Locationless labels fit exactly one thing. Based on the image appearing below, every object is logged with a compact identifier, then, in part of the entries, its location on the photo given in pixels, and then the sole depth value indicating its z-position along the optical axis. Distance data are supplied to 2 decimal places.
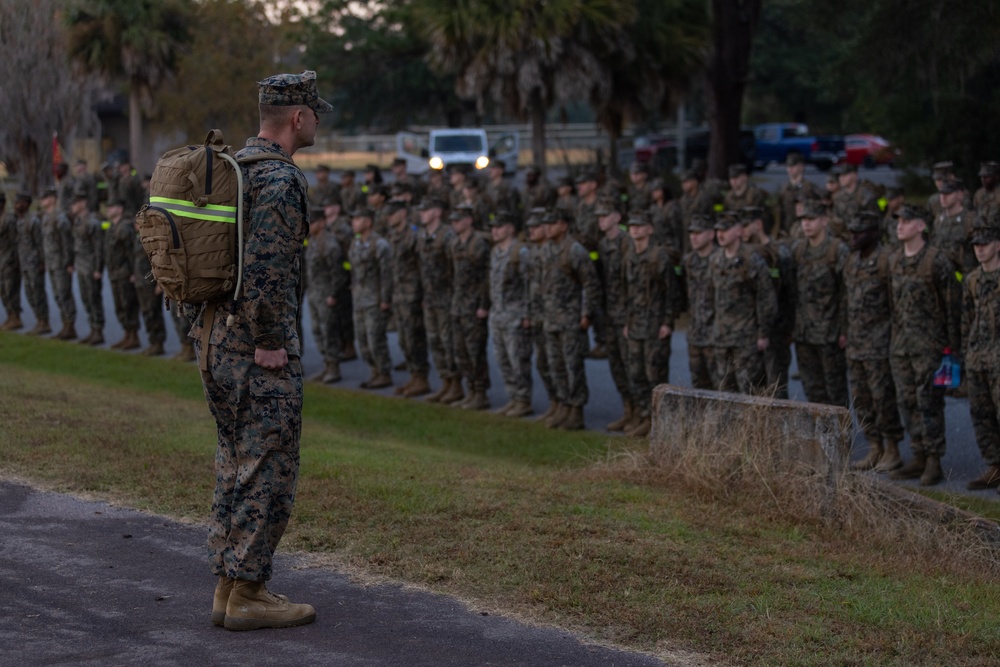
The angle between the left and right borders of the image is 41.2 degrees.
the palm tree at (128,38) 34.06
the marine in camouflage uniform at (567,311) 12.60
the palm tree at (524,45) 23.67
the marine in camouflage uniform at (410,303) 14.62
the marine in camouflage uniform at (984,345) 9.91
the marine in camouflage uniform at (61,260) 18.19
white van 39.75
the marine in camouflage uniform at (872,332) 10.88
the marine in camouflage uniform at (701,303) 11.87
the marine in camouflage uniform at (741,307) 11.46
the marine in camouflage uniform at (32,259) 18.39
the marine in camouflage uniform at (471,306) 13.84
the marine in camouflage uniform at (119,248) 17.11
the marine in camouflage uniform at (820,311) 11.53
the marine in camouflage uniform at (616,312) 12.76
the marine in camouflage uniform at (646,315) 12.29
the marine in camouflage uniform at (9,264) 18.42
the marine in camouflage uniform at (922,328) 10.46
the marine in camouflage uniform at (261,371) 5.07
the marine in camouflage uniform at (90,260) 17.64
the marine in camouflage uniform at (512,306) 13.21
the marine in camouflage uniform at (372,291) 14.74
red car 44.38
